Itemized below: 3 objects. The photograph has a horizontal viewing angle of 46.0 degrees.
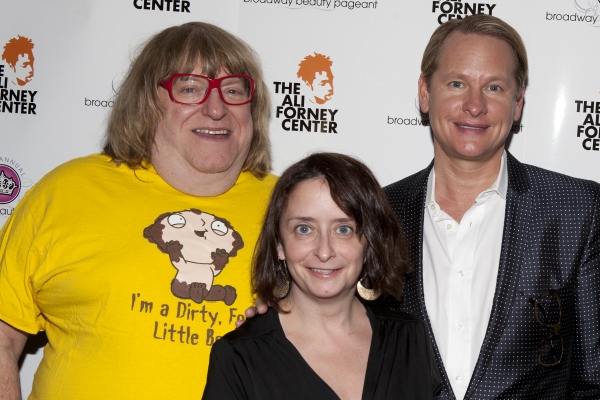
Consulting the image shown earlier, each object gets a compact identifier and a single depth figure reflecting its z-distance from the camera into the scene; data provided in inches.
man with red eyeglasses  87.7
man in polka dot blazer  89.9
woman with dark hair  74.3
